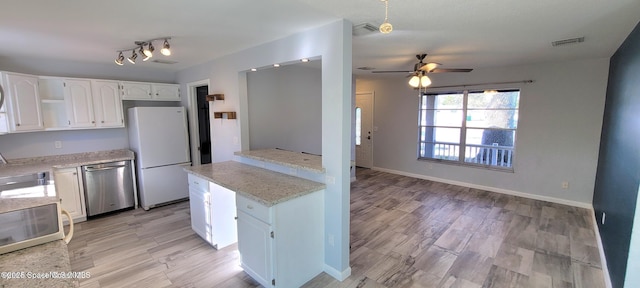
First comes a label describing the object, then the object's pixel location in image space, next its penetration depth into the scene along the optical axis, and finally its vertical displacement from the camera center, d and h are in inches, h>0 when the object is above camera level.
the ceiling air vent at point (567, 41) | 118.8 +35.3
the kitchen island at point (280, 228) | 88.7 -38.1
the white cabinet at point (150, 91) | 174.7 +20.4
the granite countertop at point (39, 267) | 41.7 -25.1
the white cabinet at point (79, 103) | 154.6 +10.9
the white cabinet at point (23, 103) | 133.4 +9.7
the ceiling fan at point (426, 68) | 144.6 +27.9
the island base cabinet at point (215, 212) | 119.0 -41.8
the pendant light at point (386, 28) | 59.3 +20.5
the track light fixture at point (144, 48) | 108.1 +31.5
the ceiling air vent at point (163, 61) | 161.0 +36.6
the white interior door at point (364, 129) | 277.7 -10.1
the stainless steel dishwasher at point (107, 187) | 155.6 -39.8
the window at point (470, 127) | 201.5 -6.6
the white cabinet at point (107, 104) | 163.9 +10.9
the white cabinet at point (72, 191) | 145.9 -39.0
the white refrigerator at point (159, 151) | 166.2 -19.8
